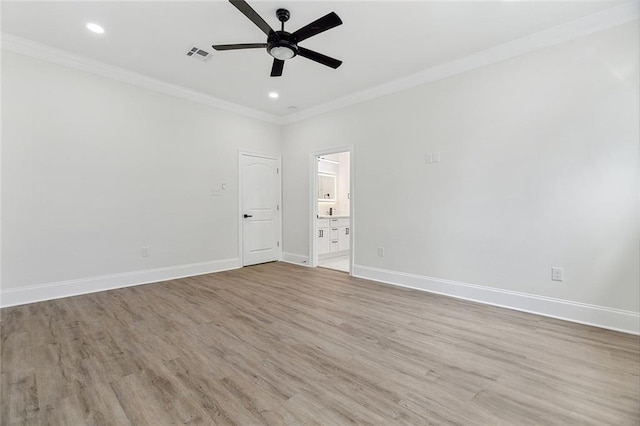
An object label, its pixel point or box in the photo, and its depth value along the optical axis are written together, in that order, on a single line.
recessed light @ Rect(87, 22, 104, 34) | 2.82
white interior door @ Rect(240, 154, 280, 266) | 5.27
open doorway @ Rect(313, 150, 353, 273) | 5.45
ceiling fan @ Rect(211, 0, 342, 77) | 2.19
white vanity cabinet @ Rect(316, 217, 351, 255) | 5.74
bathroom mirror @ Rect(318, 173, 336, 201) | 7.01
